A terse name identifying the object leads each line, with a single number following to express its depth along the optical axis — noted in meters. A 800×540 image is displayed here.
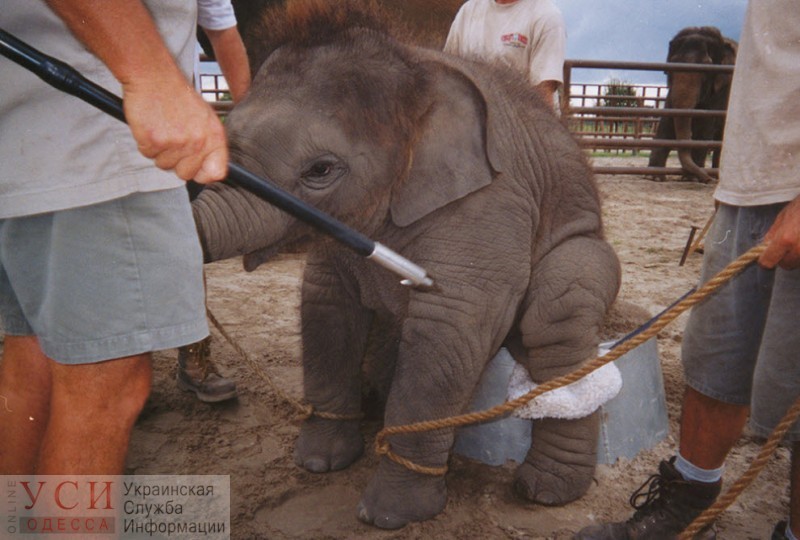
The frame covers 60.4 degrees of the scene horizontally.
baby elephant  2.06
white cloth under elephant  2.24
